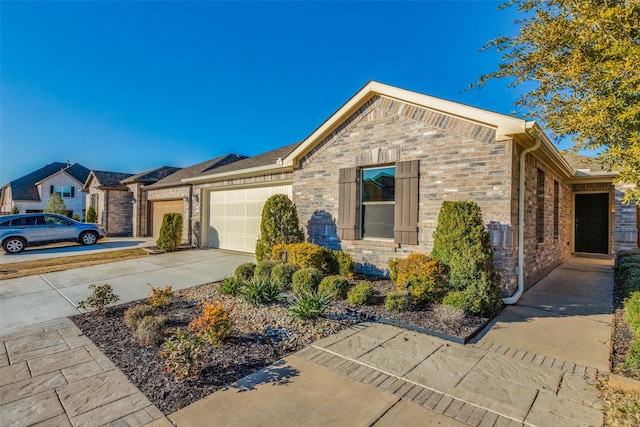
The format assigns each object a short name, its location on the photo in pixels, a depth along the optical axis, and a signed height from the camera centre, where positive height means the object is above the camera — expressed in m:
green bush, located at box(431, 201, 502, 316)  4.58 -0.63
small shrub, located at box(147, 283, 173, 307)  4.98 -1.47
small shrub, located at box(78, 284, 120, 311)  4.83 -1.45
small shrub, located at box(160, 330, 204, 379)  2.83 -1.40
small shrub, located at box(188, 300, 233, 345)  3.58 -1.37
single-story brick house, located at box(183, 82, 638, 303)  5.29 +0.79
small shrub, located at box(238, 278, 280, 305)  5.21 -1.41
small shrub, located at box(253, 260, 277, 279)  6.26 -1.21
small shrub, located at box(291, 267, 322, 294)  5.47 -1.25
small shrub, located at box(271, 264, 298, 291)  5.93 -1.25
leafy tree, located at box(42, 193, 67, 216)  26.53 +0.31
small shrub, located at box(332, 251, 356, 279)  6.61 -1.13
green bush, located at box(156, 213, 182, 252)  11.66 -0.85
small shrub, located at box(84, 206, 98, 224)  21.11 -0.36
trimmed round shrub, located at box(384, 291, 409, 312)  4.69 -1.38
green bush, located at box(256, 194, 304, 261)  7.89 -0.35
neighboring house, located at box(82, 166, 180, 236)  18.26 +0.49
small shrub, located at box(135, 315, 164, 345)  3.69 -1.51
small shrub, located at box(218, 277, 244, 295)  5.89 -1.47
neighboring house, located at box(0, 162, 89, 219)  32.84 +2.04
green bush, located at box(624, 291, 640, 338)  3.10 -1.07
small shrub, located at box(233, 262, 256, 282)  6.58 -1.33
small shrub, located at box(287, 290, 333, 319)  4.41 -1.41
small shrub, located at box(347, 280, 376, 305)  5.05 -1.37
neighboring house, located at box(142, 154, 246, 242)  13.55 +0.55
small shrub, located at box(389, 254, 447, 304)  4.77 -1.03
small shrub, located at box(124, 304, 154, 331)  4.27 -1.54
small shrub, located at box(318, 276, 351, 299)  5.27 -1.30
